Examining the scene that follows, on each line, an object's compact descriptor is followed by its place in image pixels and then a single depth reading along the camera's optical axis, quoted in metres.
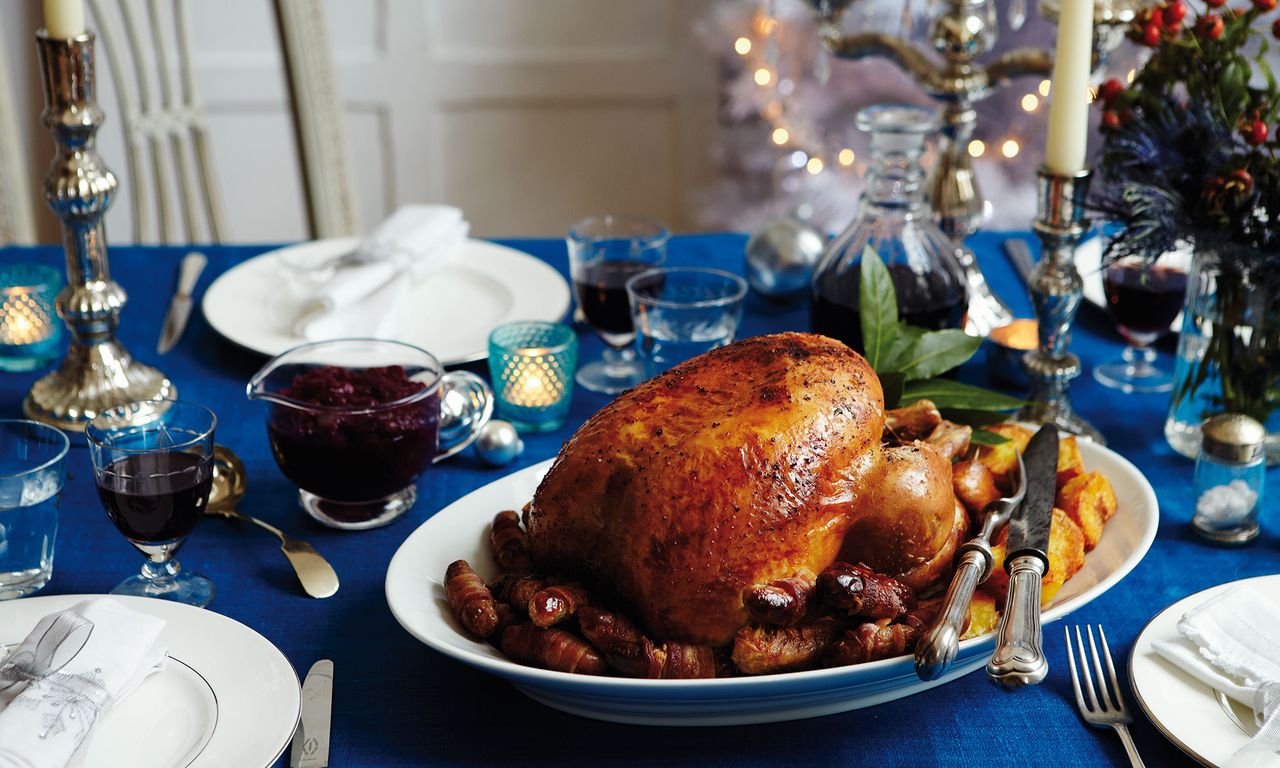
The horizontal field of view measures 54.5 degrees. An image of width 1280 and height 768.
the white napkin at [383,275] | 1.59
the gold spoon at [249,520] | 1.09
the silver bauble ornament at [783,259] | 1.66
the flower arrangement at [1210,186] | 1.20
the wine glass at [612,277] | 1.51
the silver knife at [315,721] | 0.85
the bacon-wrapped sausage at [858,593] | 0.87
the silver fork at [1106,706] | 0.88
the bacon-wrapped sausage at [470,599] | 0.91
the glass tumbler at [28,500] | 1.04
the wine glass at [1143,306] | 1.47
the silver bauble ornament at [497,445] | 1.31
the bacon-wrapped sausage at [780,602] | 0.86
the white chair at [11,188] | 2.06
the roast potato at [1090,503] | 1.04
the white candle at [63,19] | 1.26
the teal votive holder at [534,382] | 1.38
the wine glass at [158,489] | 1.03
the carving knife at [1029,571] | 0.81
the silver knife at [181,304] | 1.60
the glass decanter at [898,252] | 1.36
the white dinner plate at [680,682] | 0.83
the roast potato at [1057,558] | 0.95
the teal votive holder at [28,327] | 1.53
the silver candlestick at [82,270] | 1.30
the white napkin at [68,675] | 0.79
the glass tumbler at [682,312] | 1.38
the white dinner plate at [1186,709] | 0.84
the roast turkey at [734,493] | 0.87
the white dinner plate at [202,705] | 0.82
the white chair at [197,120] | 2.15
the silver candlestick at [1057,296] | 1.31
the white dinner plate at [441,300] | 1.57
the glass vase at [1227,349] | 1.24
